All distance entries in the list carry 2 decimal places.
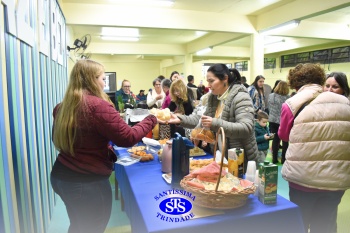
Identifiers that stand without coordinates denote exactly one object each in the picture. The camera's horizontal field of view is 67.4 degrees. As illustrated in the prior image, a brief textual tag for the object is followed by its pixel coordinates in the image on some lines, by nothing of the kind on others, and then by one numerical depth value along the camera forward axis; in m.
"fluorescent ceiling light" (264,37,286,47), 8.81
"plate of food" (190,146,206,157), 2.02
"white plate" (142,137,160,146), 2.22
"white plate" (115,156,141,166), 1.87
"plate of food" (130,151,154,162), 1.92
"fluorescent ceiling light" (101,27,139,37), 7.20
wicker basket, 1.08
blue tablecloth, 1.06
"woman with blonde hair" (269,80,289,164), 4.29
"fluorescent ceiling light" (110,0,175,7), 4.80
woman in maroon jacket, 1.32
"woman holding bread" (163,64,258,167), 1.62
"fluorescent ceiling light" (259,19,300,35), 5.03
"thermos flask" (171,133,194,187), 1.38
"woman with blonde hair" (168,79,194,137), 2.95
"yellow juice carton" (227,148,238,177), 1.38
